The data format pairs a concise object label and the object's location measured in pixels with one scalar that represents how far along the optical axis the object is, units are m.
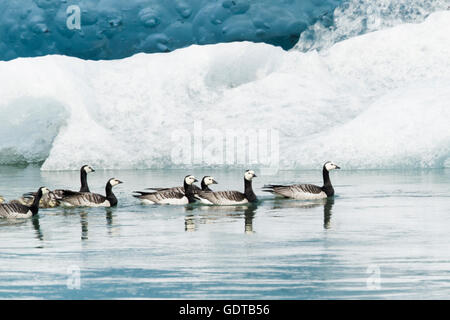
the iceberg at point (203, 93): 25.78
